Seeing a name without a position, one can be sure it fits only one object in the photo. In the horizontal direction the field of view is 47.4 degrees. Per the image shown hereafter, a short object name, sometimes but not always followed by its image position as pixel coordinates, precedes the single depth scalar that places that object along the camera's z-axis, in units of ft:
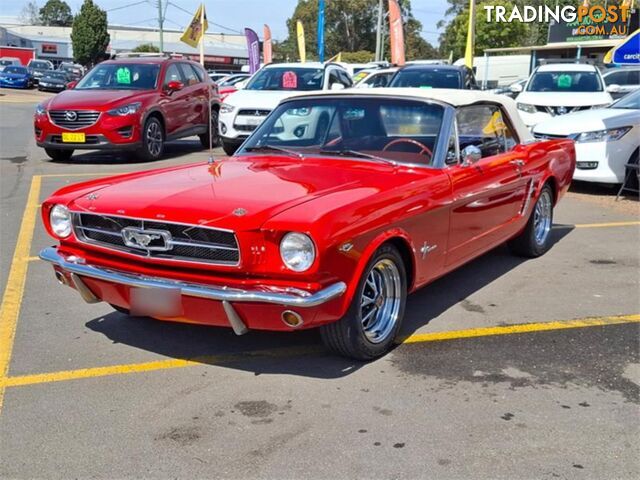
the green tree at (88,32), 184.75
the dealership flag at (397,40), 88.22
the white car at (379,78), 50.91
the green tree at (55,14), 431.84
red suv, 38.78
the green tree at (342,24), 242.17
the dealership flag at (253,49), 93.76
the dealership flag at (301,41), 106.73
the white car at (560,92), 44.73
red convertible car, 11.82
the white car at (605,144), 31.96
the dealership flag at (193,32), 51.90
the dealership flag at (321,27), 113.39
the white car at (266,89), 40.78
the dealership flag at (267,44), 107.86
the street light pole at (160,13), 174.48
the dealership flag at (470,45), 77.00
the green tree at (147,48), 223.71
